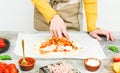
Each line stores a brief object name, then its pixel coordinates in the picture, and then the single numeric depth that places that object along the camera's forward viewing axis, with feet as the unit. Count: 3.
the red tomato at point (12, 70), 3.71
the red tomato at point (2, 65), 3.77
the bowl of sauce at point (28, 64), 3.96
